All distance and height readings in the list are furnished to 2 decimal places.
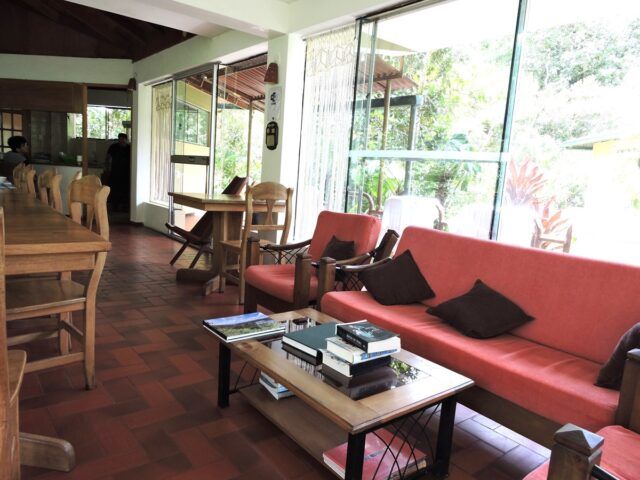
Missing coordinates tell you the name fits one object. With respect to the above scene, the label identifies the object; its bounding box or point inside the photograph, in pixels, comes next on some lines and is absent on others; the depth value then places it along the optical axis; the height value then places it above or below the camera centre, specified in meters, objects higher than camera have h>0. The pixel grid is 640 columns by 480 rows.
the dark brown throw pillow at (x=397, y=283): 2.57 -0.61
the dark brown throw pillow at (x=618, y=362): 1.58 -0.59
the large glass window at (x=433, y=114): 3.08 +0.47
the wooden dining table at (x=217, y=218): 3.90 -0.49
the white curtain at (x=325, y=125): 4.07 +0.41
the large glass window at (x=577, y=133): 2.54 +0.32
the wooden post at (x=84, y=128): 7.74 +0.43
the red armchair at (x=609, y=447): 0.92 -0.59
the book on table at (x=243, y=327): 1.92 -0.71
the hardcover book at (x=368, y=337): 1.61 -0.58
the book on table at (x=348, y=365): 1.58 -0.67
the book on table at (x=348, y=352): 1.58 -0.62
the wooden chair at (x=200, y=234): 4.55 -0.72
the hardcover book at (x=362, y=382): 1.49 -0.70
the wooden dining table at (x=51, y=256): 1.62 -0.40
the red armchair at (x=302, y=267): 2.75 -0.65
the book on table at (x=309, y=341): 1.72 -0.66
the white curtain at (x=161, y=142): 7.14 +0.27
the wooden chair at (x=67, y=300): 2.00 -0.67
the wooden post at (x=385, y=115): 3.79 +0.48
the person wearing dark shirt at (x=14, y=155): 7.17 -0.09
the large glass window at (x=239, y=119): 6.16 +0.80
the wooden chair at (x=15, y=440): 1.10 -0.82
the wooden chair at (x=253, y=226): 3.71 -0.48
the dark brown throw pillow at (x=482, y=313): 2.08 -0.61
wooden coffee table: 1.37 -0.71
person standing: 8.53 -0.24
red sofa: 1.61 -0.69
